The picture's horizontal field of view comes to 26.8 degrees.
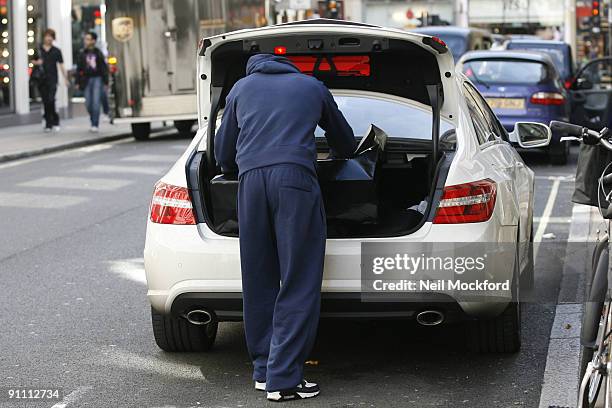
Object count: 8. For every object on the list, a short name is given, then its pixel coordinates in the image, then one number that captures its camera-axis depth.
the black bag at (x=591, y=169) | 5.04
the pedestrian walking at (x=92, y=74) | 24.64
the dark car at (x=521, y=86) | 17.44
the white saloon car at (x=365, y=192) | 6.07
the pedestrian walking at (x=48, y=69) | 24.02
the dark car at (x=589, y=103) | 19.23
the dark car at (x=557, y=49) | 25.20
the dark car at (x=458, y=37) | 27.28
